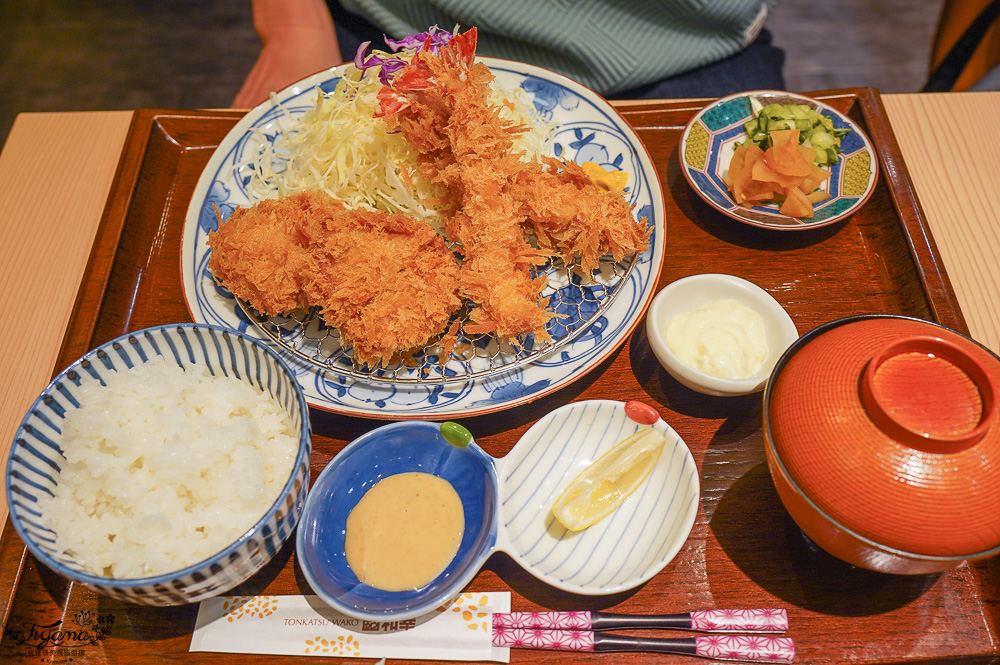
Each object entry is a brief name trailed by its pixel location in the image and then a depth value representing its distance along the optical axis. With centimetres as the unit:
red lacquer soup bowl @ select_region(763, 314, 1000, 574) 27
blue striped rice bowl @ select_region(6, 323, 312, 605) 28
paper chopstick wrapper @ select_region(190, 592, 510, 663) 31
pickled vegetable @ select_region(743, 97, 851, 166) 44
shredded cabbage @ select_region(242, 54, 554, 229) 44
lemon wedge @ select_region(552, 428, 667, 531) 33
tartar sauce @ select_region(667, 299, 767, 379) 37
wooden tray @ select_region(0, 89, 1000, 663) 32
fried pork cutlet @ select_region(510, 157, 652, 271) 39
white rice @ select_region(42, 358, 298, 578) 30
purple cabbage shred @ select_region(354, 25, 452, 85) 43
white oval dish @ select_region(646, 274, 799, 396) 36
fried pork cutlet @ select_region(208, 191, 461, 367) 36
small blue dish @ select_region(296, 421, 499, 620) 31
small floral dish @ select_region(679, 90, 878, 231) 43
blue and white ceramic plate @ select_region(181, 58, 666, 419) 37
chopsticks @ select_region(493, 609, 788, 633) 31
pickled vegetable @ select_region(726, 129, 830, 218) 42
